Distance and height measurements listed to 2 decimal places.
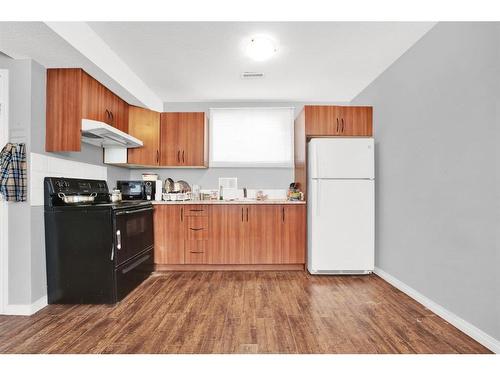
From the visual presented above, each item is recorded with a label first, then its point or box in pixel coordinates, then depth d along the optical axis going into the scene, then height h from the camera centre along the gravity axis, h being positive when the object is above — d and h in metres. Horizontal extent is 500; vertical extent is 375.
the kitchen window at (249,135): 4.14 +0.83
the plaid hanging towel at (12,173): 2.11 +0.11
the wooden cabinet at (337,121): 3.42 +0.87
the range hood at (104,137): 2.45 +0.55
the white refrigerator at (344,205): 3.18 -0.22
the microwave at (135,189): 3.67 -0.03
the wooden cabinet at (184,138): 3.82 +0.72
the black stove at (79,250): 2.38 -0.58
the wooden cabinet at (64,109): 2.39 +0.72
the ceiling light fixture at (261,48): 2.53 +1.41
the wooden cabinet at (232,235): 3.38 -0.63
